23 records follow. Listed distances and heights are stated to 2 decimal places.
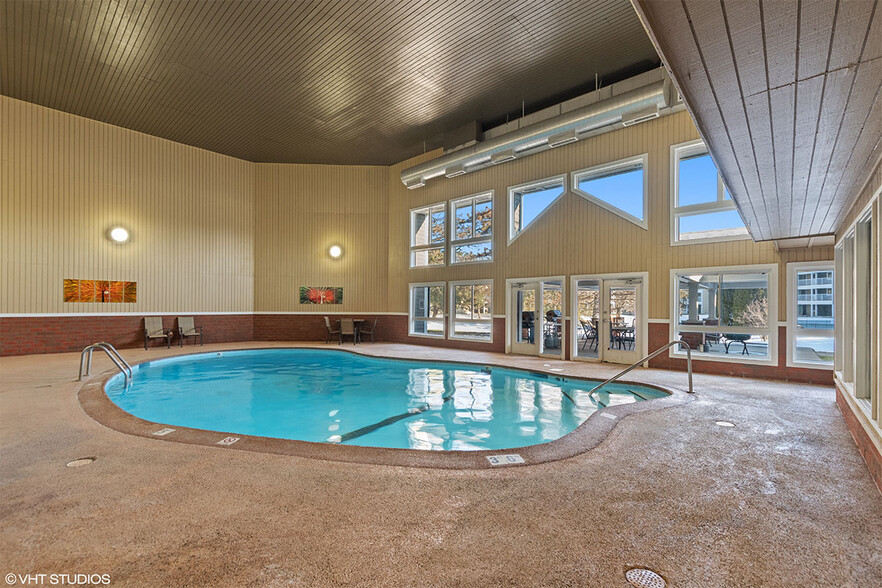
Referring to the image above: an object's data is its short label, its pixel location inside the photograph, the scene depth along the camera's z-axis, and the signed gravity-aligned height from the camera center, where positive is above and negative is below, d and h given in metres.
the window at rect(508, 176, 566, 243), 8.75 +2.13
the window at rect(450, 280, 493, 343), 9.98 -0.34
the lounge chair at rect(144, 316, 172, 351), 9.81 -0.79
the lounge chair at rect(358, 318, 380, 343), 11.96 -0.91
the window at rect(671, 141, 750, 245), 6.54 +1.56
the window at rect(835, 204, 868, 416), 2.77 -0.10
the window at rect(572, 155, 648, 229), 7.49 +2.10
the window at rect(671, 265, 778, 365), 6.27 -0.23
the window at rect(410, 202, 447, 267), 11.04 +1.66
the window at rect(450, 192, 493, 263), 9.99 +1.68
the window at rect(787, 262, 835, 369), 5.85 -0.25
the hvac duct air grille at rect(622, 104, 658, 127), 6.44 +2.87
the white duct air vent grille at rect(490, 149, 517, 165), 8.45 +2.89
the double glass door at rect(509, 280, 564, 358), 8.69 -0.46
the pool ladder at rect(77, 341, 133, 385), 5.64 -1.06
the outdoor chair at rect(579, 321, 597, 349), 8.27 -0.72
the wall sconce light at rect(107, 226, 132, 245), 9.39 +1.40
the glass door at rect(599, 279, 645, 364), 7.48 -0.45
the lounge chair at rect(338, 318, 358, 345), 11.46 -0.85
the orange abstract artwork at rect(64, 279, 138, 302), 8.91 +0.11
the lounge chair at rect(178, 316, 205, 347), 10.27 -0.82
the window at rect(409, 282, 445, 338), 11.00 -0.35
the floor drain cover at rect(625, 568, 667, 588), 1.55 -1.07
